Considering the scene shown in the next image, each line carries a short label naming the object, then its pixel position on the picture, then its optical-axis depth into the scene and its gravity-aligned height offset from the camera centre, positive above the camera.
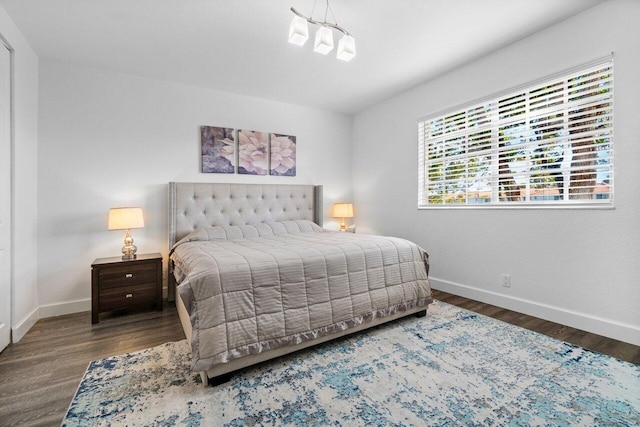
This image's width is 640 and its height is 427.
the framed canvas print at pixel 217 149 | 3.53 +0.74
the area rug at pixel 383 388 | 1.39 -0.98
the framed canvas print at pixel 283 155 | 3.96 +0.76
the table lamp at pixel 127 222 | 2.76 -0.12
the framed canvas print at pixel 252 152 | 3.74 +0.74
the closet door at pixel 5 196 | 2.11 +0.09
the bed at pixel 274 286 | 1.64 -0.52
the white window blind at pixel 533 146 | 2.23 +0.59
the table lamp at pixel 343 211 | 4.32 -0.01
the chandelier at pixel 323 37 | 1.92 +1.20
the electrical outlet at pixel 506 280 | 2.77 -0.66
